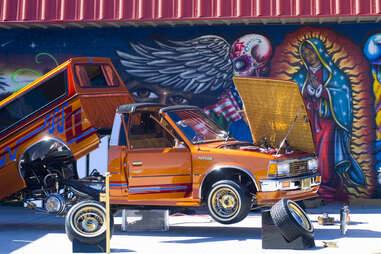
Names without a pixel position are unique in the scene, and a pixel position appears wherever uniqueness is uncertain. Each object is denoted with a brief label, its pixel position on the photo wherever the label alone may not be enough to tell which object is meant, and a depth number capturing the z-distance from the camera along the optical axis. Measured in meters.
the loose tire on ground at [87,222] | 11.50
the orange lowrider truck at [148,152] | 11.87
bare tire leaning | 10.91
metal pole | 9.76
